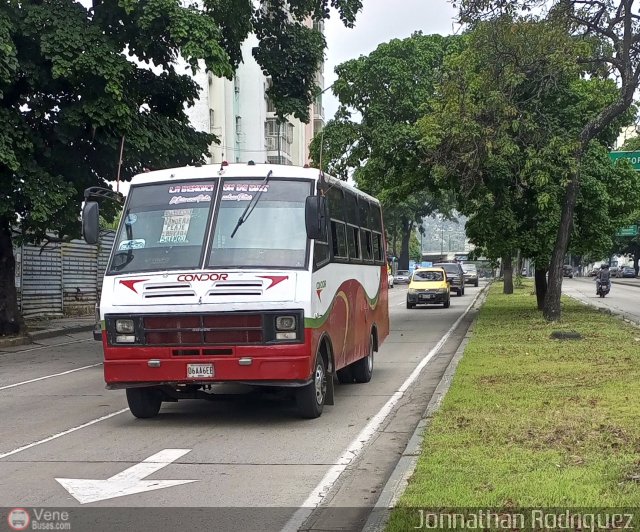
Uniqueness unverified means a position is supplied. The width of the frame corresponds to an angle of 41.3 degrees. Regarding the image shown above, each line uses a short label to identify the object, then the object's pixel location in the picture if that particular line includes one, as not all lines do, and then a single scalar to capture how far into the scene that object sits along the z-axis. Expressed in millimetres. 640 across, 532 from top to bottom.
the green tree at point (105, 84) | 17547
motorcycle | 42750
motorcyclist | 42938
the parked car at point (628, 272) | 101250
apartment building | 49938
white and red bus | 9320
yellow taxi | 36312
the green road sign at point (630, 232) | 53562
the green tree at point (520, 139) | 19609
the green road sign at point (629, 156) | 24403
